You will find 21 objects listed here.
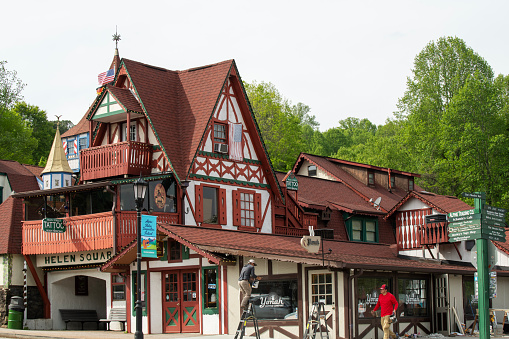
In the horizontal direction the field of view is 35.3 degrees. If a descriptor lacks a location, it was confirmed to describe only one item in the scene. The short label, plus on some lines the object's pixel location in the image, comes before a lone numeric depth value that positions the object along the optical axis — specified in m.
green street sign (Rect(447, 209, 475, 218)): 18.50
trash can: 32.88
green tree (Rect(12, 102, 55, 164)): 78.69
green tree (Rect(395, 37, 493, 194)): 58.59
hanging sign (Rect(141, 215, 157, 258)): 26.75
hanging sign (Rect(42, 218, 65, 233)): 32.81
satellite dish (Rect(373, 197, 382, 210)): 47.09
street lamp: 23.77
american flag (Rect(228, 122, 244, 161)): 36.41
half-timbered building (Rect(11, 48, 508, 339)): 26.67
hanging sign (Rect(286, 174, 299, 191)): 40.44
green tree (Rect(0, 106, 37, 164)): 62.88
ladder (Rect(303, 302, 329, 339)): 23.48
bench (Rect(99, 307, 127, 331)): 31.97
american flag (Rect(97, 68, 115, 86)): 46.75
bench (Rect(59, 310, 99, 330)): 35.31
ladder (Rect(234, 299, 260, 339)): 22.62
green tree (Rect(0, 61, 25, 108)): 67.38
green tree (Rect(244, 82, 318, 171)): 68.75
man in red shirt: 23.98
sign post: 17.94
